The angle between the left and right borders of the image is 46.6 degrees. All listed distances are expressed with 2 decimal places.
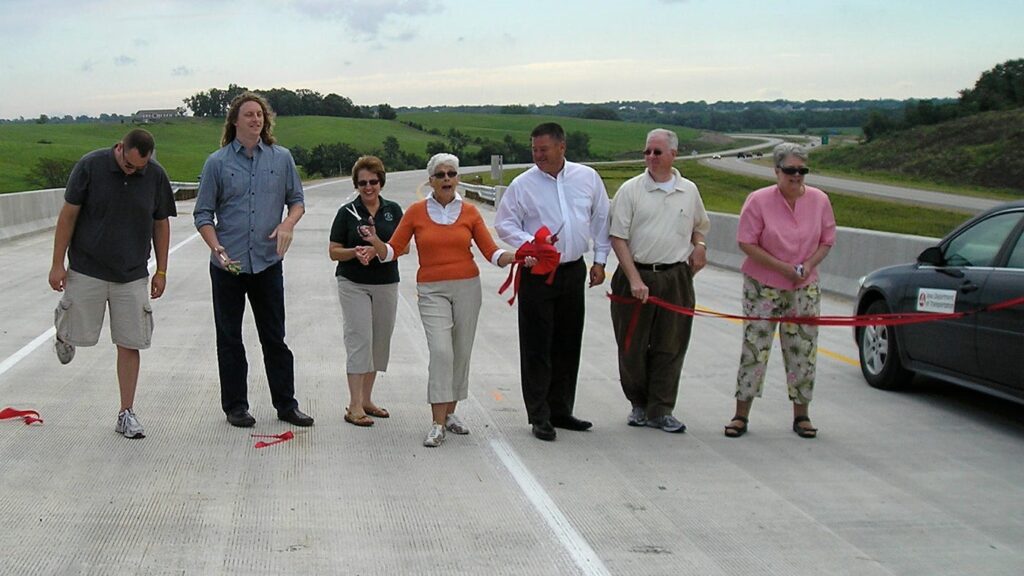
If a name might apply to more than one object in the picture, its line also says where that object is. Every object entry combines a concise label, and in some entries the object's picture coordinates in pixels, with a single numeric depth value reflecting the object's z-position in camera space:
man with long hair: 7.70
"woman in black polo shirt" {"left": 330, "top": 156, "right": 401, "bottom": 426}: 7.91
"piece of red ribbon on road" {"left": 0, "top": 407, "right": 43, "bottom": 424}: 7.93
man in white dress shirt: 7.88
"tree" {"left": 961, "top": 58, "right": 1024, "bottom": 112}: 73.75
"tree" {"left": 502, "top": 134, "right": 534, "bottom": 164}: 107.41
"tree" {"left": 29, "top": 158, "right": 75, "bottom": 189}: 64.44
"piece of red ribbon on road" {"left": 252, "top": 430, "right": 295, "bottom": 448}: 7.56
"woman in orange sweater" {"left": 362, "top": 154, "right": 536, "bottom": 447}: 7.70
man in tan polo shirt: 8.02
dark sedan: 8.19
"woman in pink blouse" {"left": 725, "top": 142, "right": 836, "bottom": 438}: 7.96
